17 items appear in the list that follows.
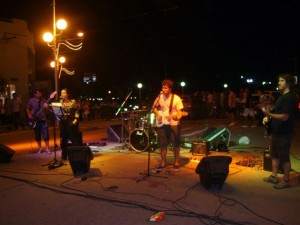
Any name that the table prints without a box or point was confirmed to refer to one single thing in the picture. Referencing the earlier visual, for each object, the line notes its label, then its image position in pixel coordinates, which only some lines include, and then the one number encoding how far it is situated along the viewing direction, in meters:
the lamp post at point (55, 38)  14.88
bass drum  11.17
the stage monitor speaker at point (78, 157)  8.08
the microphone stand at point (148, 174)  7.92
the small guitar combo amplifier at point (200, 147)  10.29
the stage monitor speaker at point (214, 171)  6.71
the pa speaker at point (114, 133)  13.47
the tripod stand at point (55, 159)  9.03
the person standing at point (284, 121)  6.74
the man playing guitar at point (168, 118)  8.55
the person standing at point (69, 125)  9.93
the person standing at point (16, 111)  20.95
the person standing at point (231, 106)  18.80
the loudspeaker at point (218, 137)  11.29
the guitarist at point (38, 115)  10.94
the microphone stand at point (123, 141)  11.92
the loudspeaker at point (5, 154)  9.91
